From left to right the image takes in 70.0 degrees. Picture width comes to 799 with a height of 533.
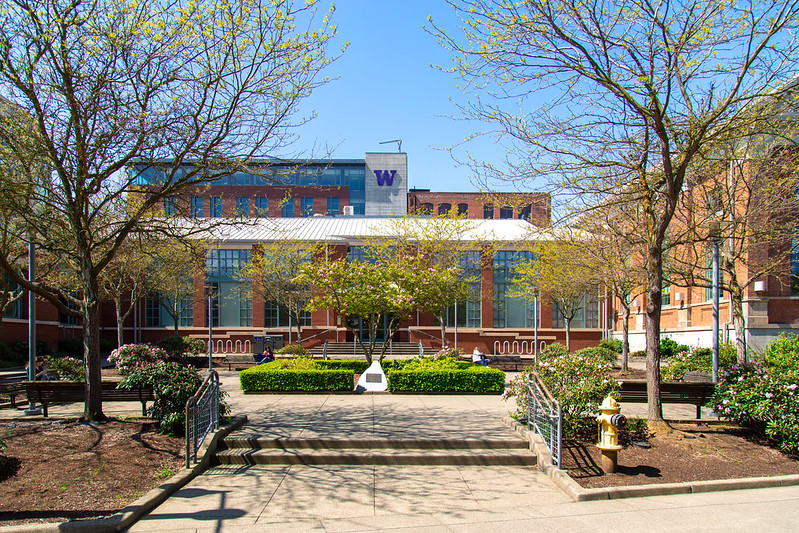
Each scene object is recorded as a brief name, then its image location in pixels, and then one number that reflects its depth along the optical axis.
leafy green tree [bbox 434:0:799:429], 9.59
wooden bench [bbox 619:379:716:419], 12.43
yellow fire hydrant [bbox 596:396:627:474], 8.30
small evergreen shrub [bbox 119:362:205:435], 9.97
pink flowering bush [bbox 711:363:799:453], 9.35
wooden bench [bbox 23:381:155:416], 11.83
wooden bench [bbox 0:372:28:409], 13.33
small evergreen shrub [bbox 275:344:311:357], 25.86
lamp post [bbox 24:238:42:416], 13.43
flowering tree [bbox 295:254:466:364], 18.75
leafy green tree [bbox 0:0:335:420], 9.69
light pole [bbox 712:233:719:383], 13.27
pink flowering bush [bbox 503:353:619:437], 9.72
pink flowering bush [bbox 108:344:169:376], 11.26
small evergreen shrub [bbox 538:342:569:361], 13.03
